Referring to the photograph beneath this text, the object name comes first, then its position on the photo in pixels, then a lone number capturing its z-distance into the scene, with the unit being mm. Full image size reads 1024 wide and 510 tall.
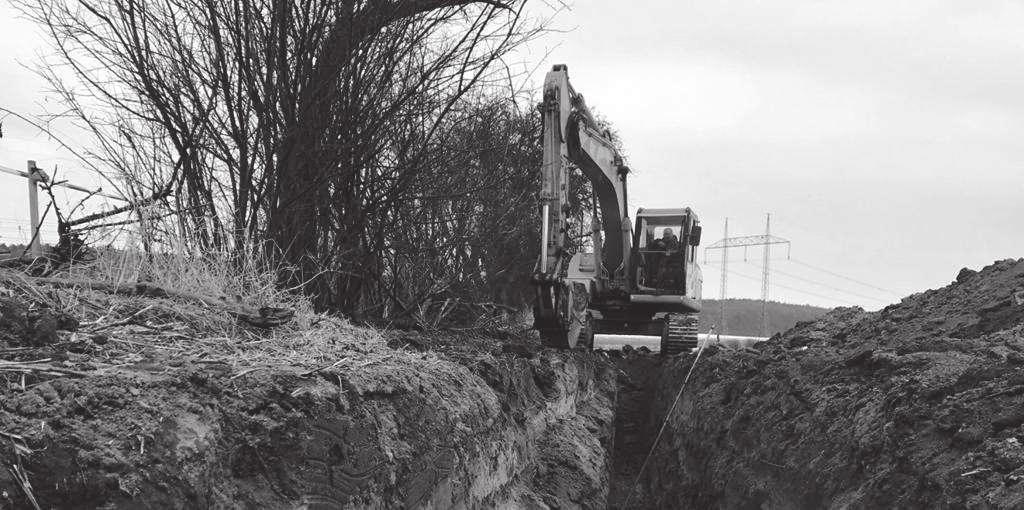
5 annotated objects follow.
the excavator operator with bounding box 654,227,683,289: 13344
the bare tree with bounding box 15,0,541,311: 6188
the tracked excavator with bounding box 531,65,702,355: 12141
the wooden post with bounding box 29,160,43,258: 7772
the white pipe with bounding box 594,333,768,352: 19328
